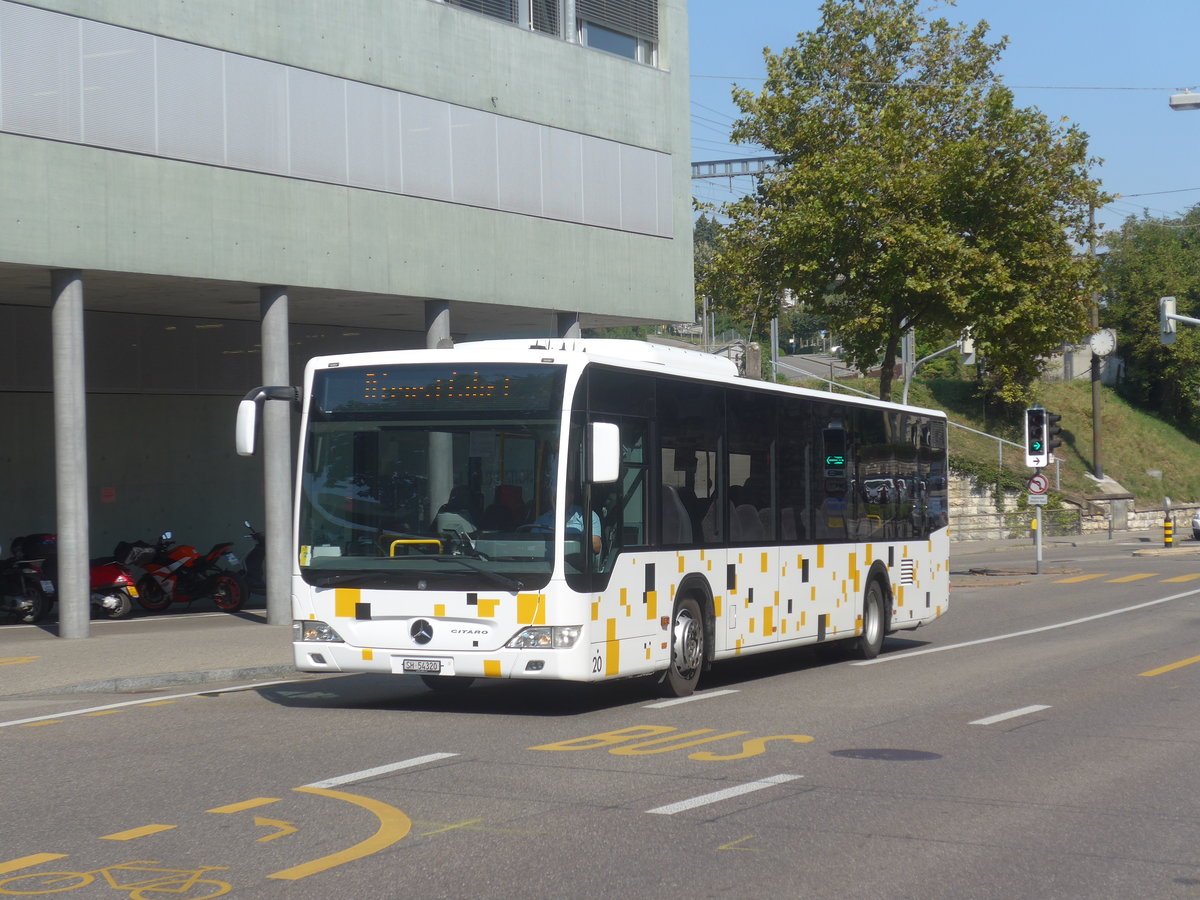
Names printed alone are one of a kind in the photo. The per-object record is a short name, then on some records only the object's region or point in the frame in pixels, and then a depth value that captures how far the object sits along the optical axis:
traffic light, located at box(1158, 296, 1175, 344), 35.94
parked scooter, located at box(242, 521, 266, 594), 25.44
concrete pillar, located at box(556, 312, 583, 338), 27.80
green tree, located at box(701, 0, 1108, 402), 30.20
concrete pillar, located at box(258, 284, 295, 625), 22.69
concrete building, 20.25
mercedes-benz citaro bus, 11.80
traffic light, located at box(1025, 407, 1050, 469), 35.22
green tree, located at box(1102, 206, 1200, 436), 70.81
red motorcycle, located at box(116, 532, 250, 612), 24.62
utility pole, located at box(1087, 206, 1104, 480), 58.09
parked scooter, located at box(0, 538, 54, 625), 22.78
